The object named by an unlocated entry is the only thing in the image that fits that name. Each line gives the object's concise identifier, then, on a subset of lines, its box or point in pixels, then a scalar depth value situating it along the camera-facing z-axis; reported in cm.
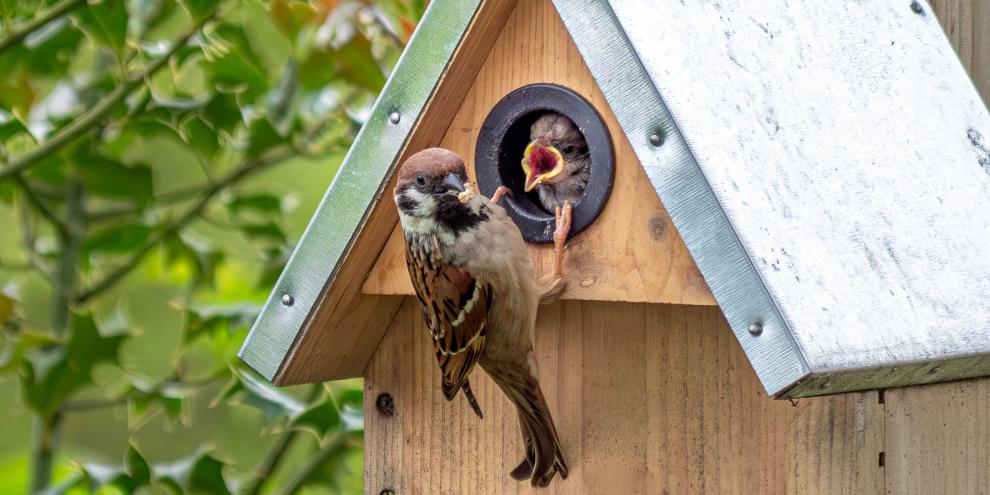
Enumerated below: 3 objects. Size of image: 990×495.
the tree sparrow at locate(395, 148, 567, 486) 386
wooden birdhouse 314
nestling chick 402
